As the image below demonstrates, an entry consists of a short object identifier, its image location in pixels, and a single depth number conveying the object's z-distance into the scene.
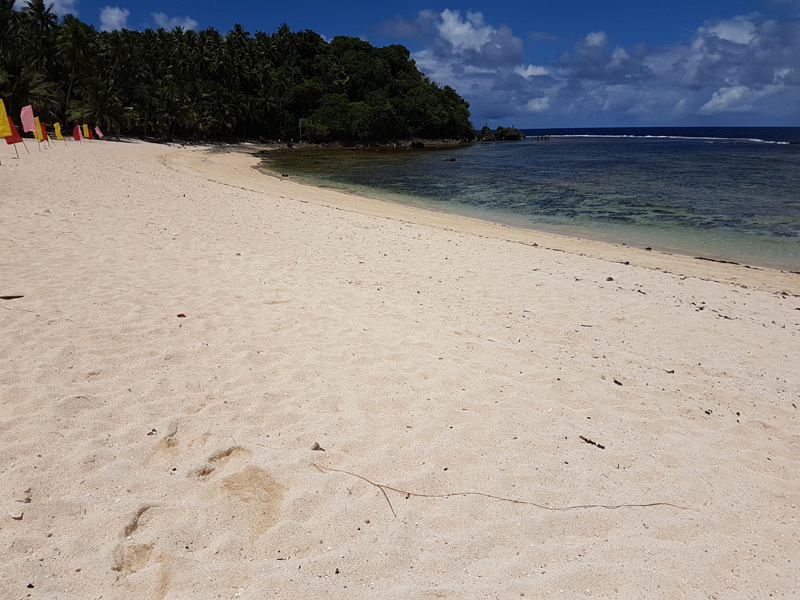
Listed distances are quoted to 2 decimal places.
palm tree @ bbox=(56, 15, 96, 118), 42.94
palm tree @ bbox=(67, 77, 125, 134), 39.53
